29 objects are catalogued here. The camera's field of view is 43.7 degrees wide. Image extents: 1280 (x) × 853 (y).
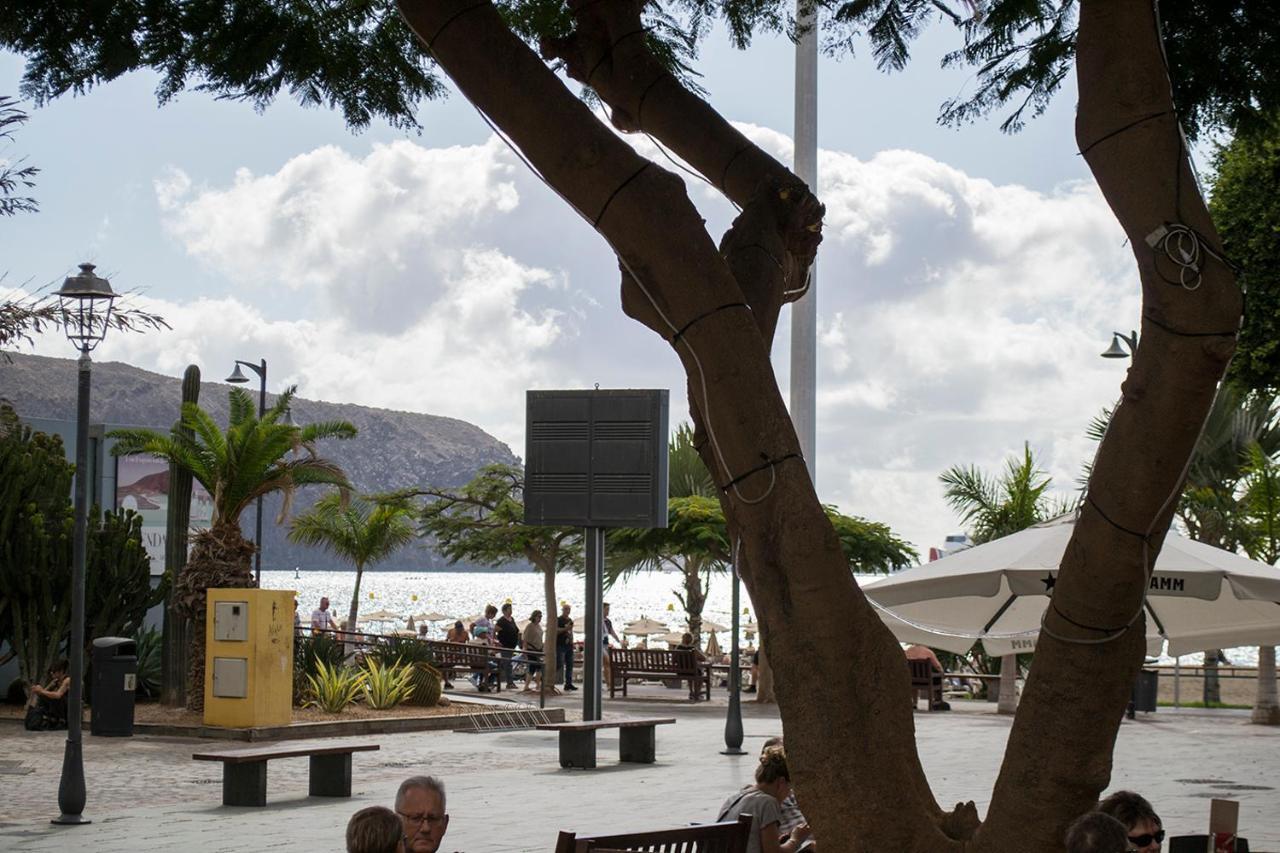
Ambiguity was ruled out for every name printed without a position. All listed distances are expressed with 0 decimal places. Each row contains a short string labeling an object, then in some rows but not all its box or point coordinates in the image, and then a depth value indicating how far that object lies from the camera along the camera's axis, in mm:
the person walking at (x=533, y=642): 32750
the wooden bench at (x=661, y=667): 30641
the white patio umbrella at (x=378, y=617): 52531
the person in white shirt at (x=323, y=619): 33250
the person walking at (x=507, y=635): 33469
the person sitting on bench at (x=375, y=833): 4793
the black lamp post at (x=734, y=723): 19219
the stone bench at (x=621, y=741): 17609
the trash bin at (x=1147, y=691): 27344
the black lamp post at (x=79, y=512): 12922
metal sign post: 19750
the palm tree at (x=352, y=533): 40822
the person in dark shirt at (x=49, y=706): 21719
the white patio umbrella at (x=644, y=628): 48497
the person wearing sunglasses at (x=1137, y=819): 5809
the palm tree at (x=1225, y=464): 29094
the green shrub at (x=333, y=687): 23359
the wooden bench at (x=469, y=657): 31250
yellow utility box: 21453
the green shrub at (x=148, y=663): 25672
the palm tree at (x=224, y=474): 23219
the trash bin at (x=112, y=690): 21156
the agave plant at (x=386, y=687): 24219
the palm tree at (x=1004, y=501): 30797
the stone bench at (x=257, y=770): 13906
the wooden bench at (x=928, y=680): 27812
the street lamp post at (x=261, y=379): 36219
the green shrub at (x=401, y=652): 25266
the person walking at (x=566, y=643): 31891
